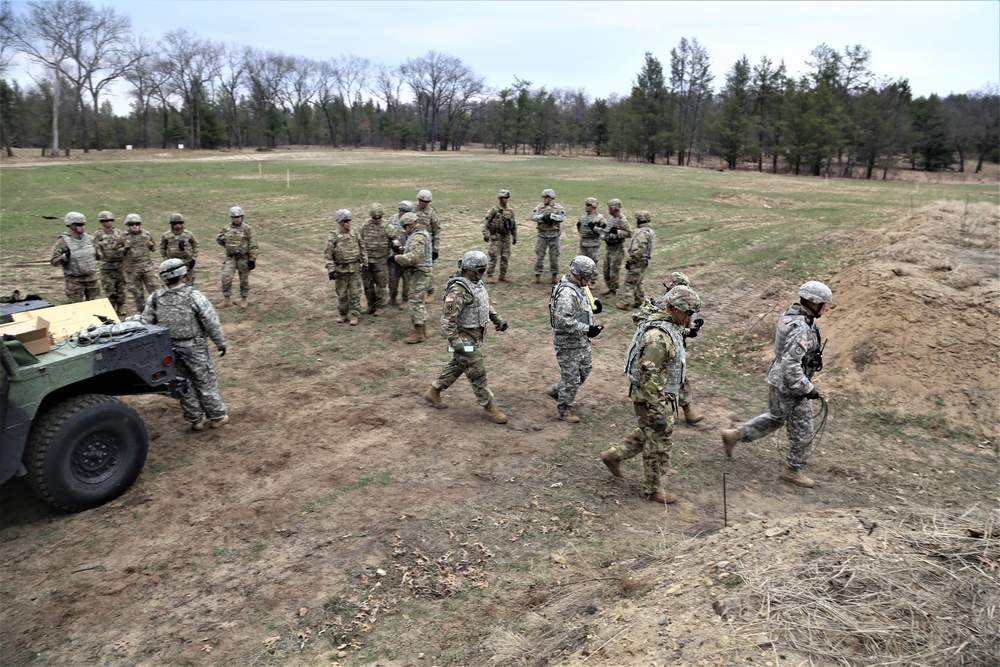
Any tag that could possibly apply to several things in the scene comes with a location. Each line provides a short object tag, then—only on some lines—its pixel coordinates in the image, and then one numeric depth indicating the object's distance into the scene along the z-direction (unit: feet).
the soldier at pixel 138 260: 36.70
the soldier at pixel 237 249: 39.45
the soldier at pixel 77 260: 34.50
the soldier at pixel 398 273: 40.40
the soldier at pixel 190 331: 23.15
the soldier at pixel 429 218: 40.96
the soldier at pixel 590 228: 43.57
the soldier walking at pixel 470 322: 24.71
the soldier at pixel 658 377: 19.36
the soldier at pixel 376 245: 38.88
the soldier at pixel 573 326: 24.18
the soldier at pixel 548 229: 44.91
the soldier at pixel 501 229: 45.50
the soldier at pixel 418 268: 35.32
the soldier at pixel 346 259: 36.58
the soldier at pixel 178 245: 37.63
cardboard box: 18.40
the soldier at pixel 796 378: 20.95
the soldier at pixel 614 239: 42.65
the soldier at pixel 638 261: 39.83
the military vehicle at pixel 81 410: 17.49
